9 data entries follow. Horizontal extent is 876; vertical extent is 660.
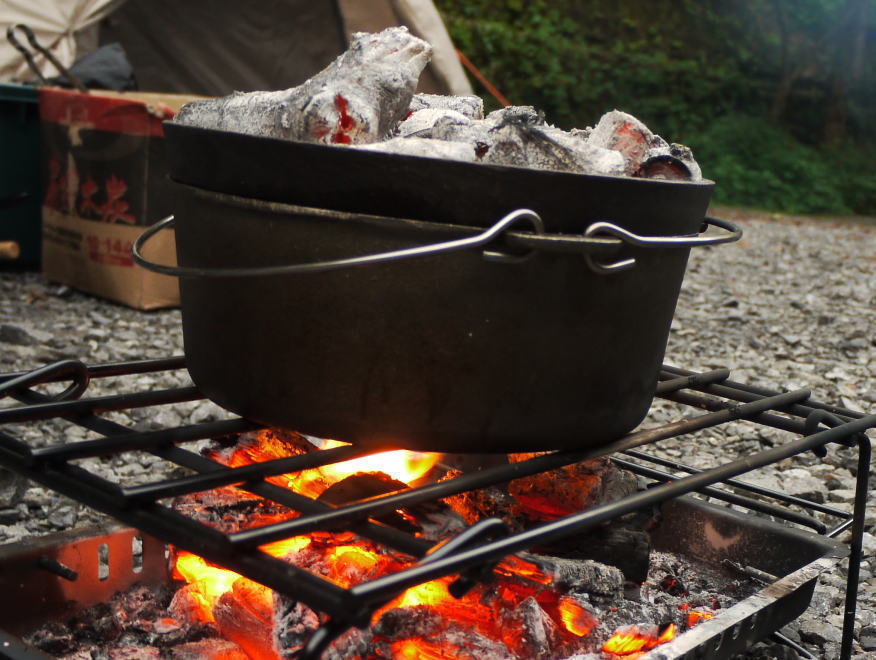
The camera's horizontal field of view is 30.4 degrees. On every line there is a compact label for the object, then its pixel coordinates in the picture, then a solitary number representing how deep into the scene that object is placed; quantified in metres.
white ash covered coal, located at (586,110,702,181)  1.04
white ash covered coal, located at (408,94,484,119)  1.11
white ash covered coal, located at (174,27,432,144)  0.96
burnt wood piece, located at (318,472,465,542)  1.05
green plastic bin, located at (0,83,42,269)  2.04
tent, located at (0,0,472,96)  2.46
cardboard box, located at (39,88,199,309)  1.89
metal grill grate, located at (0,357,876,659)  0.72
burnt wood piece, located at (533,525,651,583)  1.10
